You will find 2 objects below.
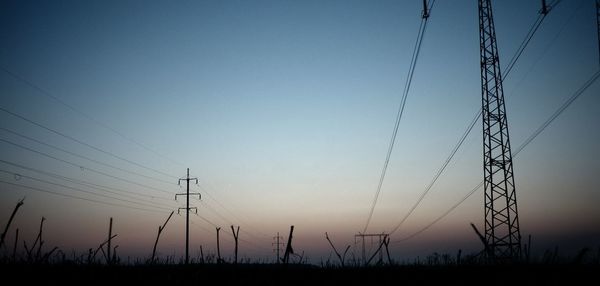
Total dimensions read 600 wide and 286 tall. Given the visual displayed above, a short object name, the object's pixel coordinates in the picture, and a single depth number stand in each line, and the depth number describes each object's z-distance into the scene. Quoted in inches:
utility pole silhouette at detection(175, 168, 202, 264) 1943.9
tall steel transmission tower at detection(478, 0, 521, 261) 1143.6
